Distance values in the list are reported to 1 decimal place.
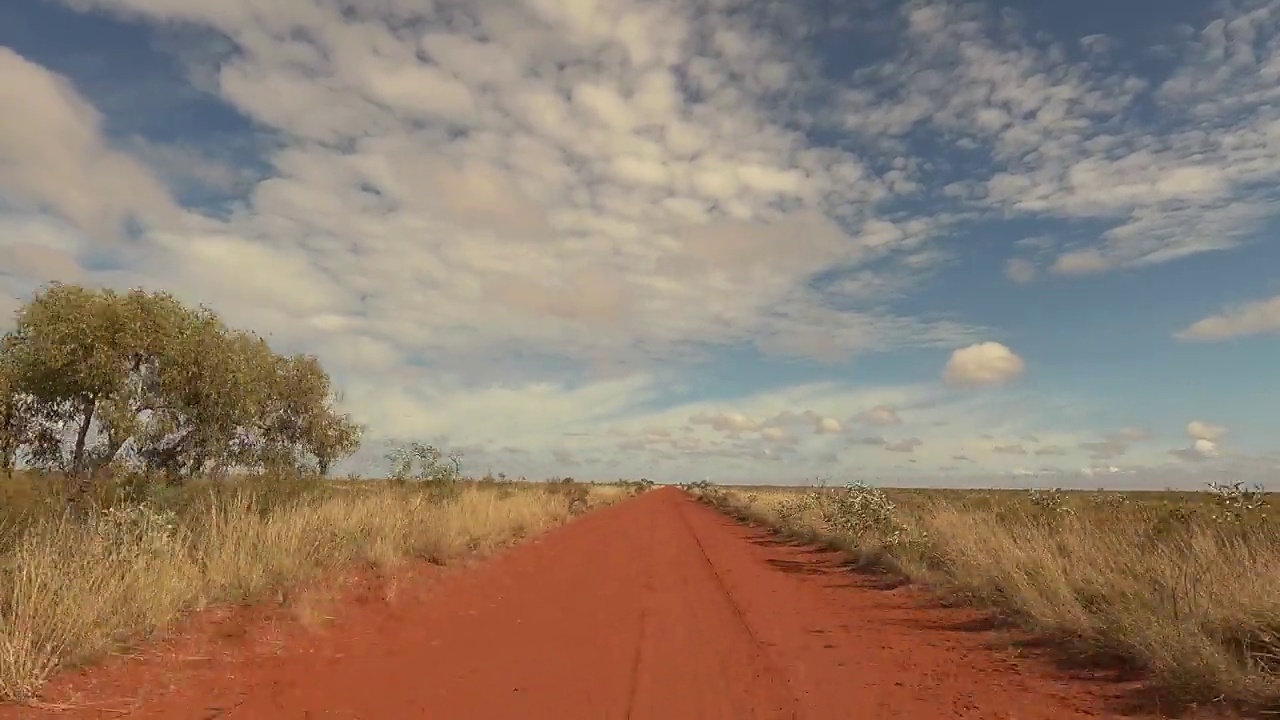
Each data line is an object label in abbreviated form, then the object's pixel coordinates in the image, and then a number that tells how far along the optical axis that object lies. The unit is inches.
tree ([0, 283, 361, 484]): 492.1
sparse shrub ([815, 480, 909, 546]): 682.8
